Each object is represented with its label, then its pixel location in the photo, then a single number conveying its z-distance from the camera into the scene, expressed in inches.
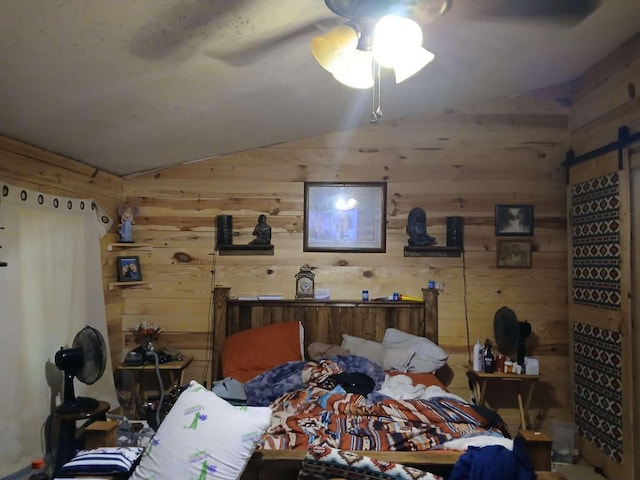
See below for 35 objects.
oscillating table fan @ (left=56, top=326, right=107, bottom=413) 104.7
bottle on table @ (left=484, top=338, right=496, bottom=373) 137.0
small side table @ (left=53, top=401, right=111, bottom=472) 103.3
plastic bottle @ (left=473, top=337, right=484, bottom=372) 138.0
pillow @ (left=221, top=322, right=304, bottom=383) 132.6
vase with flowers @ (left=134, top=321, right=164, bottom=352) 146.4
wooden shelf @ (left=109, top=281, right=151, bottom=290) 143.3
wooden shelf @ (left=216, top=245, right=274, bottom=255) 151.7
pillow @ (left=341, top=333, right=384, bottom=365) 138.5
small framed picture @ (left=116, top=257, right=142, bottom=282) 147.3
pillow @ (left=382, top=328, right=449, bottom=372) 135.2
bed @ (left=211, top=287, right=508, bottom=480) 74.0
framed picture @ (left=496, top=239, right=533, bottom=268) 152.0
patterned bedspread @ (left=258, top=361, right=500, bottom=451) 82.7
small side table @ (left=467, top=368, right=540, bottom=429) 132.9
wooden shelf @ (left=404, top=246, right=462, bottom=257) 149.0
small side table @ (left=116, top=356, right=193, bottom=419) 139.6
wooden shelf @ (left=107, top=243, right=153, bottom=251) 144.7
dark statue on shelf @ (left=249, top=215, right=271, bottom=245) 150.1
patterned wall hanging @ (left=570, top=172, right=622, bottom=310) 125.0
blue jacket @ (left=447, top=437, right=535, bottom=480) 63.1
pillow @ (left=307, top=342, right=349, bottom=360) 137.1
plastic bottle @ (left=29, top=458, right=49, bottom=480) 93.6
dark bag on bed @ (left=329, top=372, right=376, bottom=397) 114.0
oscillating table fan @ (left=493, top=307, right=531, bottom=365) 136.9
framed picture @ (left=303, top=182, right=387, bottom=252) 153.1
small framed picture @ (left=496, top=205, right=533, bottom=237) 152.8
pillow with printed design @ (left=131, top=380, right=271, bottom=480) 65.1
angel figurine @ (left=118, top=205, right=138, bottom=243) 148.3
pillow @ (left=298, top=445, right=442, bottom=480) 63.2
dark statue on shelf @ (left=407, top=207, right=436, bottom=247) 148.6
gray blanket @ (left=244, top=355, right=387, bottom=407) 113.2
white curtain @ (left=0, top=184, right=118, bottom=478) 98.3
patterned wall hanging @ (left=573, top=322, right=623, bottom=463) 123.0
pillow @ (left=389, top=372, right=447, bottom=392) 123.0
